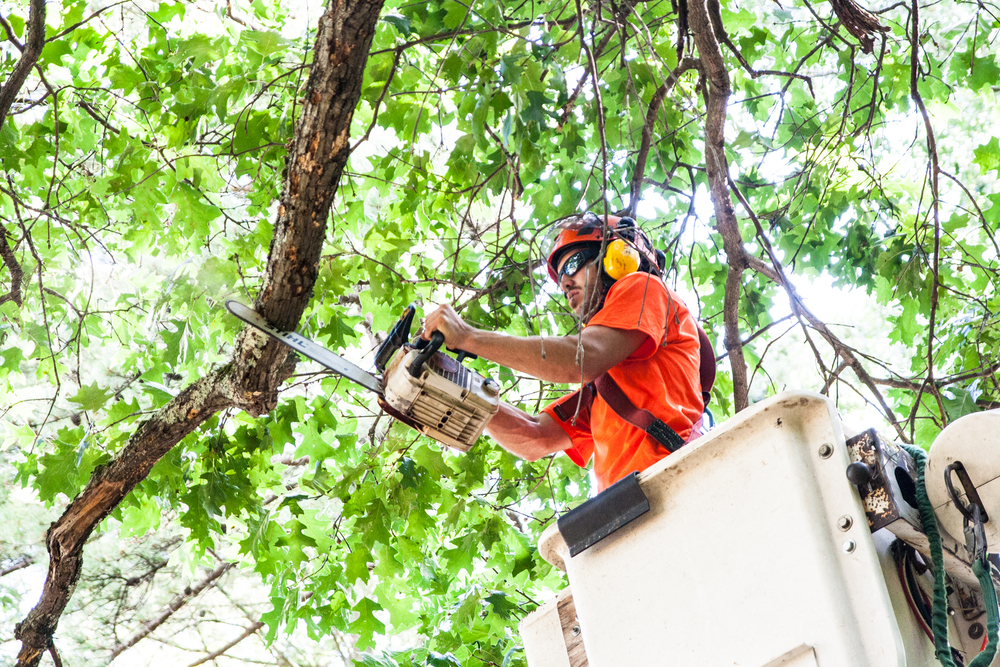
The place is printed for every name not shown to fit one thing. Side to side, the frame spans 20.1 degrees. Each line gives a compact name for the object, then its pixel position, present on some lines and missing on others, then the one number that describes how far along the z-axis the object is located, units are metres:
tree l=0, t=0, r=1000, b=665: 6.66
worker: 6.32
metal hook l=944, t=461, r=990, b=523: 5.62
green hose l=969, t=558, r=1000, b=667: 5.58
